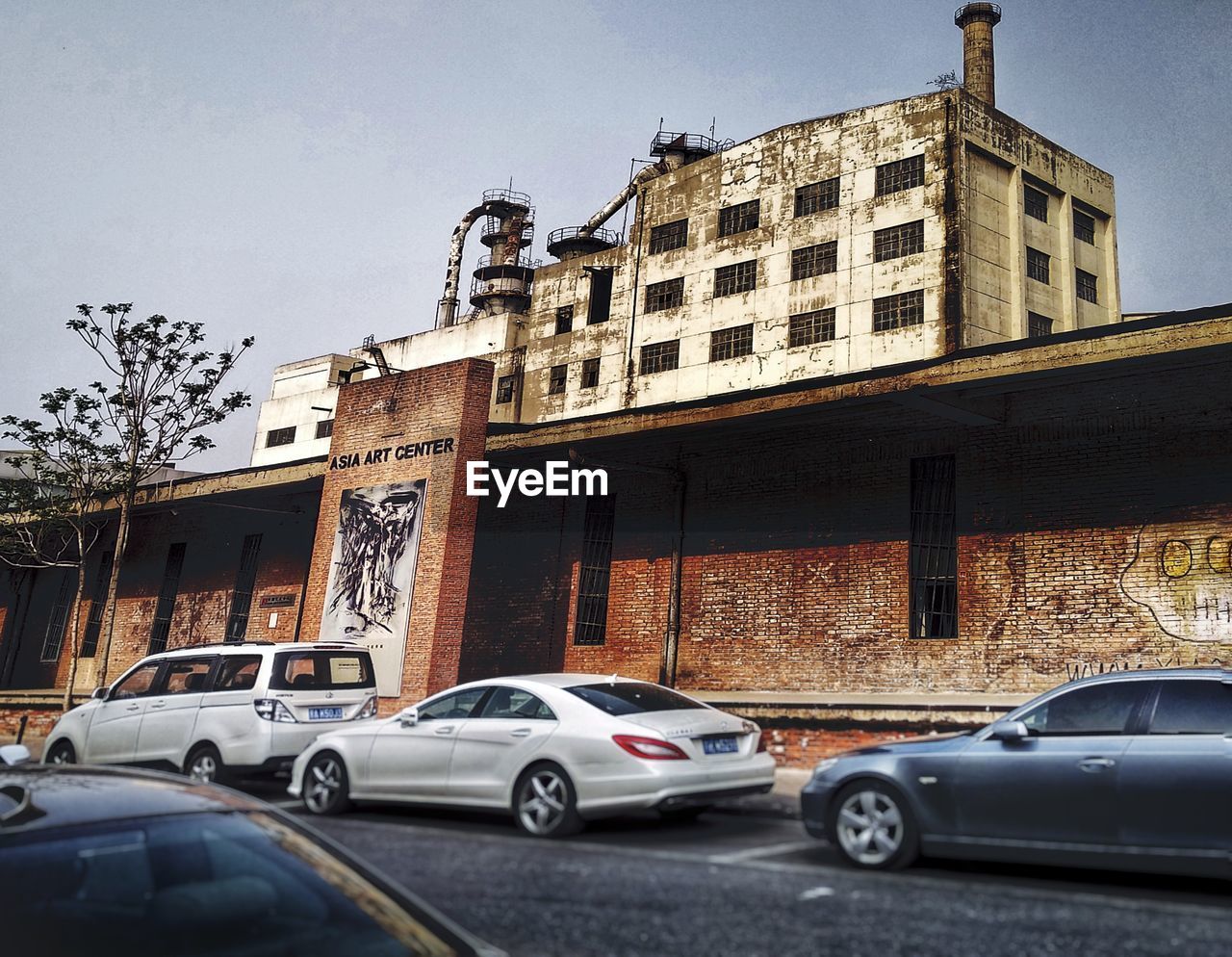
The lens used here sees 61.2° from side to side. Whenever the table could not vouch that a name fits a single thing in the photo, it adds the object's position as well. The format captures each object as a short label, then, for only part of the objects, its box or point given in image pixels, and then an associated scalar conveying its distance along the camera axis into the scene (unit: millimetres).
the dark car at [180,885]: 2393
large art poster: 18234
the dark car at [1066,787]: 6305
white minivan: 11312
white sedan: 8312
